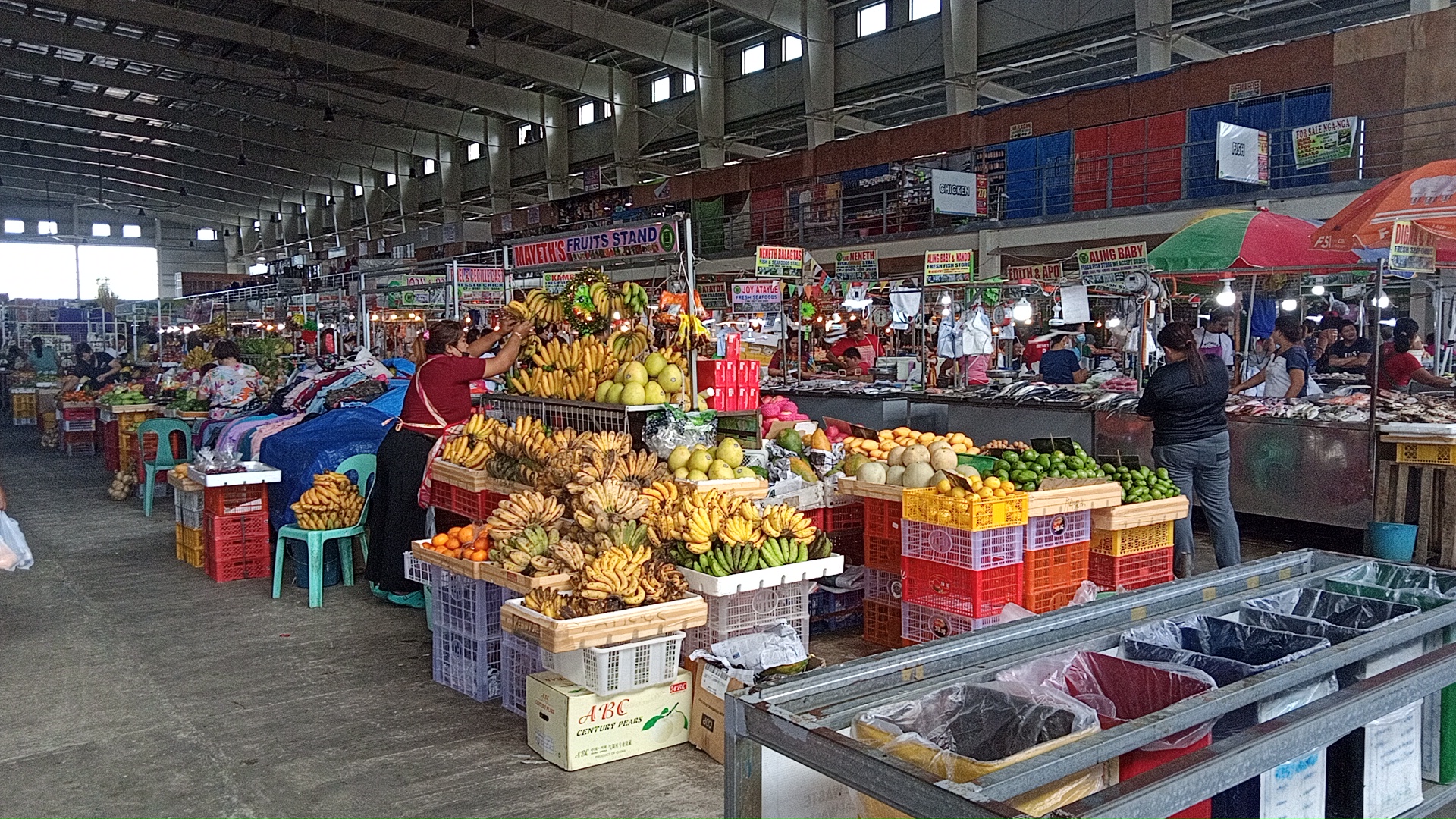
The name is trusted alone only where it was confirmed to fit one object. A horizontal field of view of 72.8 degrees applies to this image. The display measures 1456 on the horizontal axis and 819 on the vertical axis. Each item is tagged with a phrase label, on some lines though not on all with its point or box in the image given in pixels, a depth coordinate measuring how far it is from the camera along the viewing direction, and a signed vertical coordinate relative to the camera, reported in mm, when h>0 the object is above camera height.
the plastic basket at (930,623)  4676 -1390
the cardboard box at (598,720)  3811 -1510
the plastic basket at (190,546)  7449 -1546
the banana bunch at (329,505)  6363 -1055
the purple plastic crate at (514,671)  4422 -1496
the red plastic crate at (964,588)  4645 -1204
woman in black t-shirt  5758 -561
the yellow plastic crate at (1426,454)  6738 -827
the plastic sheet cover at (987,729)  1947 -836
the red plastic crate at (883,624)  5330 -1558
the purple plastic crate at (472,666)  4590 -1524
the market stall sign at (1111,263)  8547 +648
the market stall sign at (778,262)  10914 +865
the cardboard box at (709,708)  3910 -1489
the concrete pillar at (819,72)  19047 +5230
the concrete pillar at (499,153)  27938 +5329
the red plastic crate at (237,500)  6945 -1109
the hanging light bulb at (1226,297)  8938 +357
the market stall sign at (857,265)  13812 +1076
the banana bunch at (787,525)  4363 -834
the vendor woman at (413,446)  6148 -650
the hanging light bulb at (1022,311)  10570 +284
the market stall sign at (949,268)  10562 +756
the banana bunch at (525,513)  4570 -803
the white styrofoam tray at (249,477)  6645 -906
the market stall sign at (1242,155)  11133 +2086
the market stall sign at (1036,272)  12914 +907
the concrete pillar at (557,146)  25875 +5130
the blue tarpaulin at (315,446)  7137 -772
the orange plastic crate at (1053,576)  4887 -1215
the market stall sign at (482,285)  9180 +532
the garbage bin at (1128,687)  2166 -859
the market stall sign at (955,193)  14508 +2179
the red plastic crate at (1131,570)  5340 -1288
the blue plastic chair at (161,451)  9758 -1070
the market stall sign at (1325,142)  9438 +1893
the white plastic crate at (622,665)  3775 -1268
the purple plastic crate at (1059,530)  4887 -977
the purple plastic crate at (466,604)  4562 -1239
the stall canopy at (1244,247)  7789 +712
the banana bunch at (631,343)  5828 -14
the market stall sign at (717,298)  17117 +732
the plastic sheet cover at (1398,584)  3004 -807
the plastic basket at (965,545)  4633 -997
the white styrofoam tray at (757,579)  4012 -999
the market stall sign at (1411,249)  6582 +582
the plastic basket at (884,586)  5270 -1341
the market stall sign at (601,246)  6016 +621
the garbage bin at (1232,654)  2354 -842
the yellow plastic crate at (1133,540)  5293 -1115
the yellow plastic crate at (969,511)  4547 -812
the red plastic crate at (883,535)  5324 -1070
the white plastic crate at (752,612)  4191 -1182
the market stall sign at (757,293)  11242 +522
